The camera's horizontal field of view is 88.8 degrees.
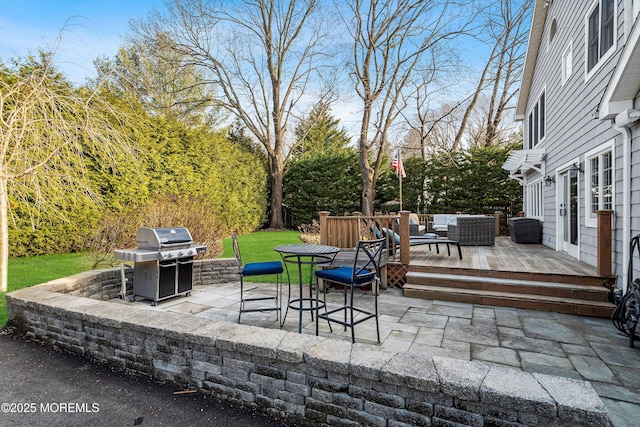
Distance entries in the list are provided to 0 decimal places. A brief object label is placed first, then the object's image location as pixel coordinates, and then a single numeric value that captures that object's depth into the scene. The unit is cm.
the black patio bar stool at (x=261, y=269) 348
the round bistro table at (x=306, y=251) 314
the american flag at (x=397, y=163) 1099
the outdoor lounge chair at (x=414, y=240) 522
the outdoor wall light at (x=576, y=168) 546
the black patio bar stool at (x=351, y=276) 295
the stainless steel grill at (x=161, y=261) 410
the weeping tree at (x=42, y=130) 364
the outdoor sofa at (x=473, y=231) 737
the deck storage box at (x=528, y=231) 812
